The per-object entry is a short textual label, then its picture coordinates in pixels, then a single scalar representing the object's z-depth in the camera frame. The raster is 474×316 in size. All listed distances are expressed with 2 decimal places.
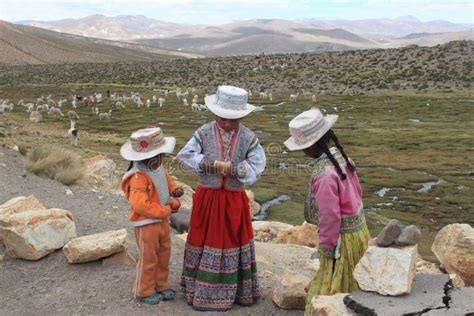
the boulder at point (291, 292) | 5.83
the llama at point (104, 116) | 38.38
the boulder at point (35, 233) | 7.12
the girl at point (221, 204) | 5.34
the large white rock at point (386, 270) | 4.73
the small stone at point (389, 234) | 4.97
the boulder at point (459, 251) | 6.44
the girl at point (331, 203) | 4.76
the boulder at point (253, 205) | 14.48
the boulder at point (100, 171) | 13.45
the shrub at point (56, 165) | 12.05
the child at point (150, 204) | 5.51
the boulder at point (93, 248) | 6.74
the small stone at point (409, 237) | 4.98
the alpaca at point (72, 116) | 36.97
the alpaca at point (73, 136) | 22.74
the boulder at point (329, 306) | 4.65
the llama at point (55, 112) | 38.68
